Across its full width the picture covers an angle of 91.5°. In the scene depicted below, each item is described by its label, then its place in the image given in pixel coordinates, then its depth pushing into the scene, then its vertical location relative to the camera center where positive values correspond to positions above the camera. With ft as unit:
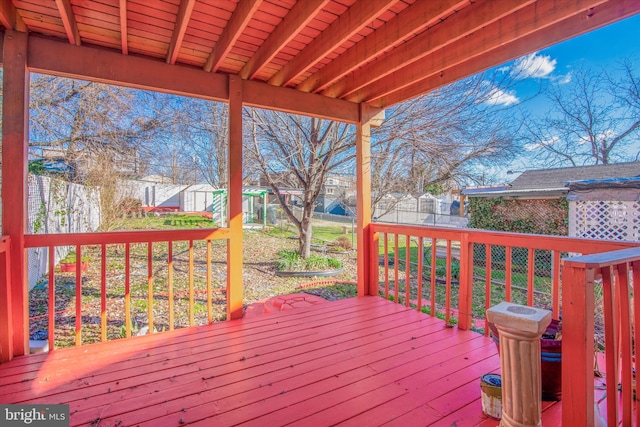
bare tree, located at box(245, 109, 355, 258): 21.31 +5.00
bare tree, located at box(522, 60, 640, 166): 22.18 +7.13
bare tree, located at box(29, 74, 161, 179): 19.60 +6.66
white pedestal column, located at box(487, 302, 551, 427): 3.81 -1.84
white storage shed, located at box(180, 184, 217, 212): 32.60 +2.35
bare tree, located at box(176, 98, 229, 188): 21.91 +6.24
